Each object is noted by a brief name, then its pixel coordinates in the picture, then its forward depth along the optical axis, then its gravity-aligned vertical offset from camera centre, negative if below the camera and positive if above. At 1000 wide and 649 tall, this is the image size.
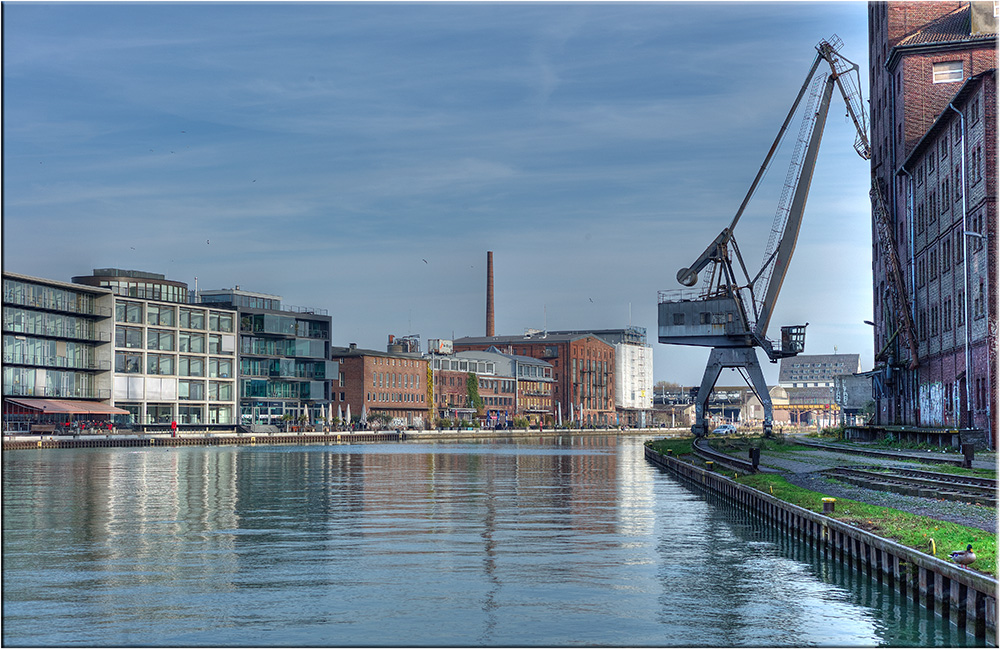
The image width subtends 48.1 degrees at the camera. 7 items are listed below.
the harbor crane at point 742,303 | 81.00 +6.40
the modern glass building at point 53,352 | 107.31 +4.09
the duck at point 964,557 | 18.69 -2.77
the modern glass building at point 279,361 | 142.25 +3.97
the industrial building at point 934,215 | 56.53 +10.76
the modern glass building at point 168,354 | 123.44 +4.46
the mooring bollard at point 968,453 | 42.41 -2.37
